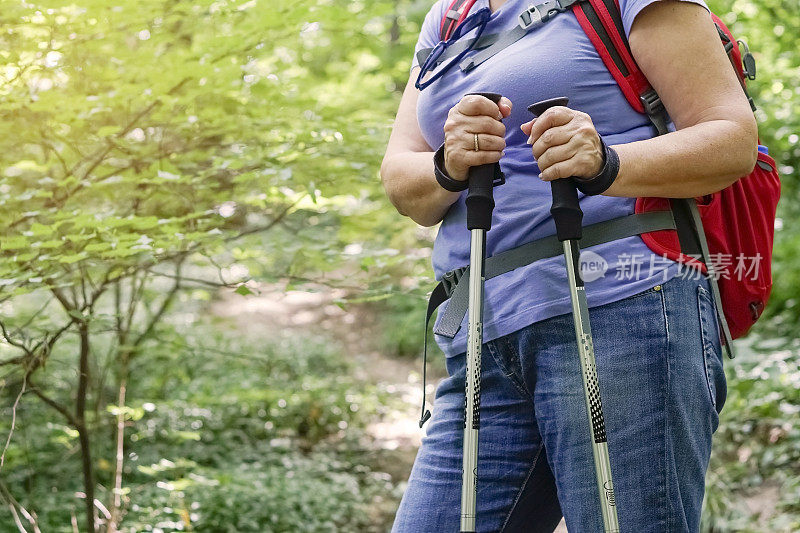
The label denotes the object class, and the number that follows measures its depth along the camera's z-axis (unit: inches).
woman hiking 94.7
